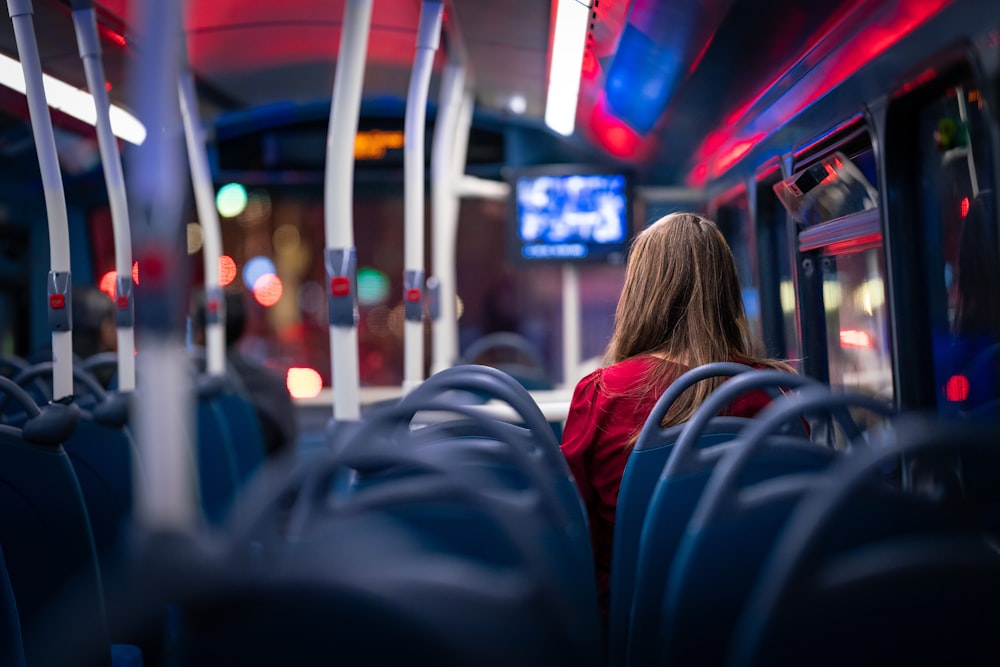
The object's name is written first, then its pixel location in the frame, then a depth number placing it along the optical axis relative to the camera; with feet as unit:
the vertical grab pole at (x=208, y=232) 17.12
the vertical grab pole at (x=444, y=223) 17.62
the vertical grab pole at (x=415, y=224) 13.46
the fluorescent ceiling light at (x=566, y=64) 12.54
